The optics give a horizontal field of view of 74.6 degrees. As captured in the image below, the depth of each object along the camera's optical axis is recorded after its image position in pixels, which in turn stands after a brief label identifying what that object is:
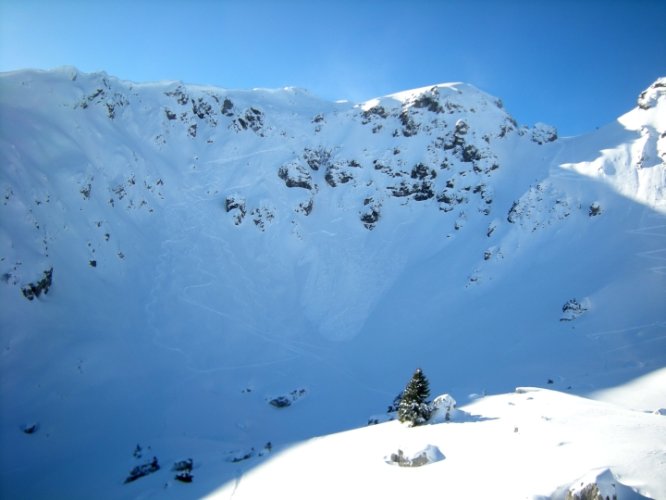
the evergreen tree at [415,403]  21.53
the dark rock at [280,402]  35.53
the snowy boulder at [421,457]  15.96
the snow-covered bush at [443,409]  21.55
